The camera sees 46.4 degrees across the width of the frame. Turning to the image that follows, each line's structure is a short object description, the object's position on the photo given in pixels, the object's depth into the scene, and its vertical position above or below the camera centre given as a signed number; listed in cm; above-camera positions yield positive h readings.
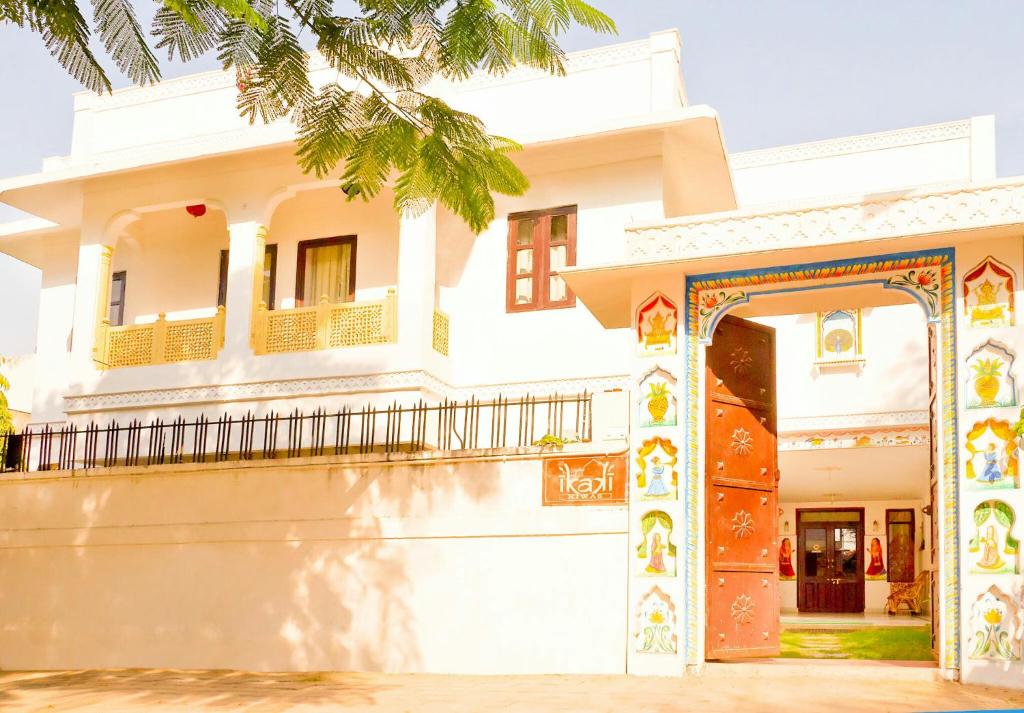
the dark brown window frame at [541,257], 1448 +324
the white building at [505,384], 979 +160
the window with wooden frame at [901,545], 2128 -15
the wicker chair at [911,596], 2016 -99
